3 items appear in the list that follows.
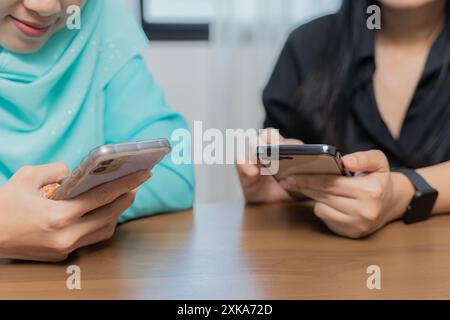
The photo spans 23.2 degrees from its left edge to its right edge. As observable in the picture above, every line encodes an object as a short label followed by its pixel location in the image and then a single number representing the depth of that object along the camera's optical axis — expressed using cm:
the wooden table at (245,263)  120
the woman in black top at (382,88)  169
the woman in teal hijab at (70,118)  126
